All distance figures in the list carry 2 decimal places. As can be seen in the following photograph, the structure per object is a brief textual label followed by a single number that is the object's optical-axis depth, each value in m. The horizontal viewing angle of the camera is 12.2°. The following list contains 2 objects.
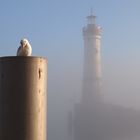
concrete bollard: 9.31
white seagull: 10.72
